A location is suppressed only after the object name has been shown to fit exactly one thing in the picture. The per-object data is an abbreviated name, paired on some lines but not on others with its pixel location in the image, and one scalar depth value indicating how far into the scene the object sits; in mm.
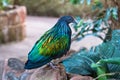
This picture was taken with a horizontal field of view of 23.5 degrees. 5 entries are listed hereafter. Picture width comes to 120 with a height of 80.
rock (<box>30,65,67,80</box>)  1644
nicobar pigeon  1626
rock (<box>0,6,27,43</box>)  4880
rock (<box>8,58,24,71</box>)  1878
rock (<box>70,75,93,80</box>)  1570
